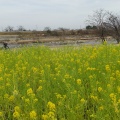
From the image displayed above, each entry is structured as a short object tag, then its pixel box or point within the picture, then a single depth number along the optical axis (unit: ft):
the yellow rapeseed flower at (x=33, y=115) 8.28
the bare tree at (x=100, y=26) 97.86
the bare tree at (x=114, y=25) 95.84
